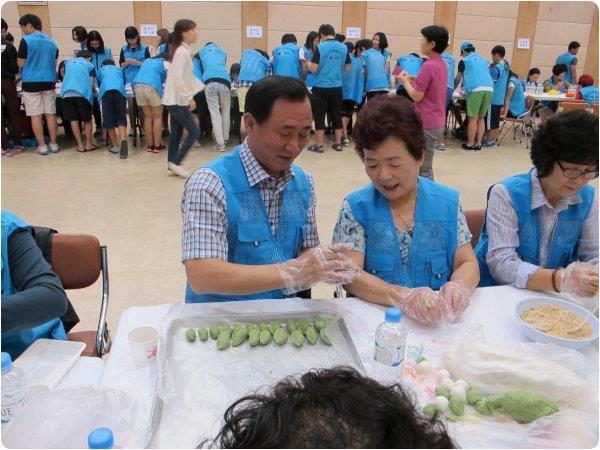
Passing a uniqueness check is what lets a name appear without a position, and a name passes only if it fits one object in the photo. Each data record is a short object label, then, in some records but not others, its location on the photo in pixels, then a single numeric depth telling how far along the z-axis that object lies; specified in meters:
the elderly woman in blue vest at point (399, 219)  1.56
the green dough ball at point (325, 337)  1.35
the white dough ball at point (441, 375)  1.20
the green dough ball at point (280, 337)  1.33
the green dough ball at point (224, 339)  1.30
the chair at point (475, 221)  2.07
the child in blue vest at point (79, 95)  5.62
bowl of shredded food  1.35
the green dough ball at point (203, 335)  1.33
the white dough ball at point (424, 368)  1.23
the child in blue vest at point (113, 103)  5.76
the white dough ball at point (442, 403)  1.11
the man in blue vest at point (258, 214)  1.45
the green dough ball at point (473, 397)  1.13
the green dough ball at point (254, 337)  1.31
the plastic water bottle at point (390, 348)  1.19
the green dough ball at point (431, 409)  1.06
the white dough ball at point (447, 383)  1.17
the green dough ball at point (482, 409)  1.11
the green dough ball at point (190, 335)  1.33
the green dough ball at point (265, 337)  1.32
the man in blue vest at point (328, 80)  5.98
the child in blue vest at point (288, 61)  6.40
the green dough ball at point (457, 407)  1.10
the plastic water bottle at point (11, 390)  1.05
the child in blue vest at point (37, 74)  5.46
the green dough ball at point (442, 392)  1.15
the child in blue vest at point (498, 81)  6.85
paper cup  1.26
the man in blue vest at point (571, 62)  9.25
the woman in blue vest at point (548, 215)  1.62
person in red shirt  4.44
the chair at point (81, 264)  1.74
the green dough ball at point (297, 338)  1.32
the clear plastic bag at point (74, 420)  0.95
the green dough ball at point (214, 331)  1.35
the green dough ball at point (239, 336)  1.31
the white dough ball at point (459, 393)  1.14
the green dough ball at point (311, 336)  1.35
